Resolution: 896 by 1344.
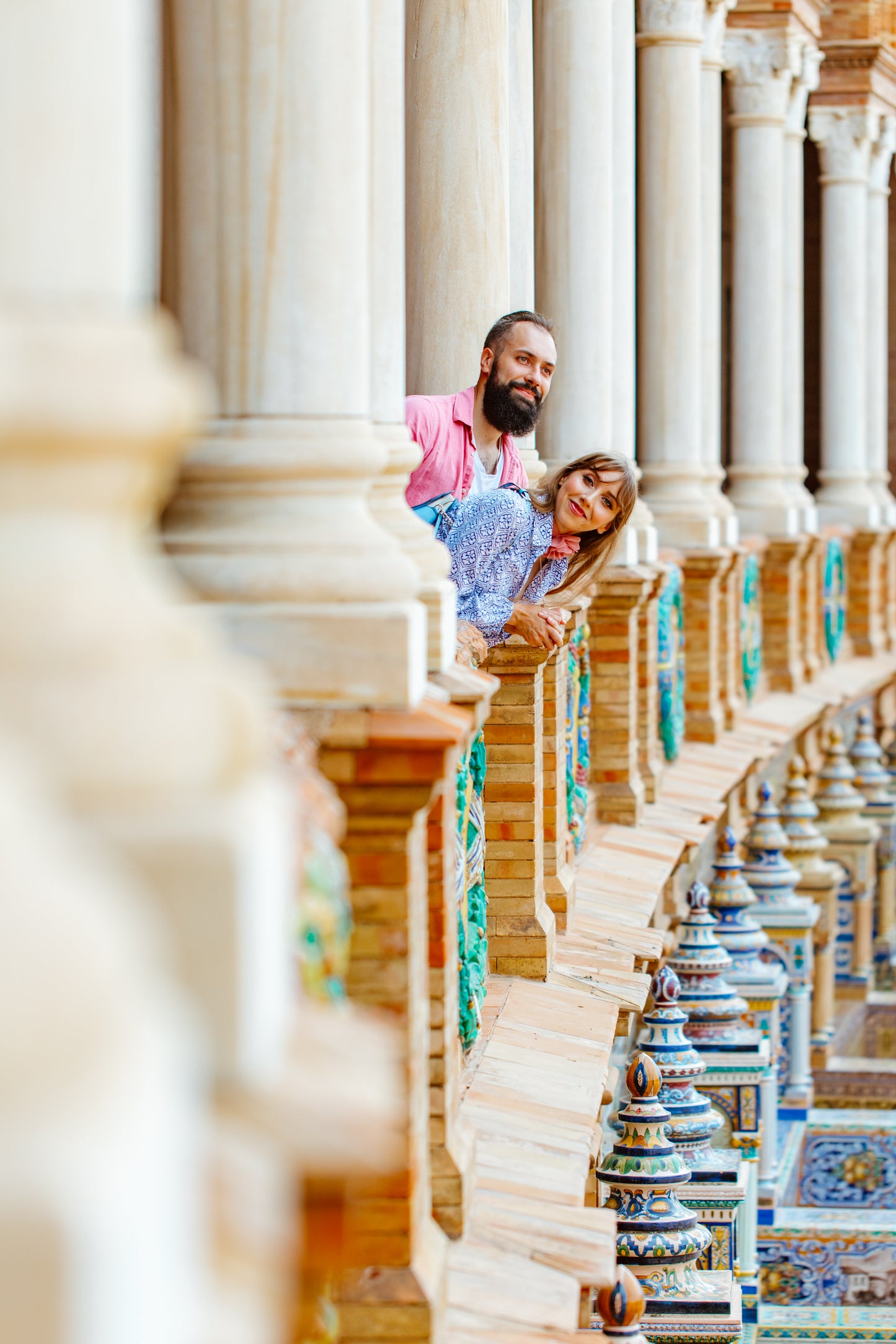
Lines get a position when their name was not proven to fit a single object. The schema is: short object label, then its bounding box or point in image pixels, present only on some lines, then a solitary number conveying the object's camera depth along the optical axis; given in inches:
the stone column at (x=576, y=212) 402.6
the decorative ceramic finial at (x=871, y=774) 725.3
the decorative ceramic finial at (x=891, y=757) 791.7
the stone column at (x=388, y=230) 211.3
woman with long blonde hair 239.1
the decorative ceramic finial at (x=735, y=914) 471.5
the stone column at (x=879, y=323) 829.8
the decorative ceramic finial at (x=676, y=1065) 358.9
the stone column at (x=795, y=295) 683.4
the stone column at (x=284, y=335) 168.9
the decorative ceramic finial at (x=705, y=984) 420.5
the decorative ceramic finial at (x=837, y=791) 677.9
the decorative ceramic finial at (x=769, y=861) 540.7
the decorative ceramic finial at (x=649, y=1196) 322.7
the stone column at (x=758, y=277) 655.8
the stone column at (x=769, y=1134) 440.1
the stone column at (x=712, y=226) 582.6
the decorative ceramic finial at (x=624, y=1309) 226.7
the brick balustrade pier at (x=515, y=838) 285.9
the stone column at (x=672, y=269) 529.0
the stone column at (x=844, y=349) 795.4
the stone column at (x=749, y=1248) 400.5
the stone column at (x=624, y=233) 447.5
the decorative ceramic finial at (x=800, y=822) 601.0
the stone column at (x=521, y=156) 357.1
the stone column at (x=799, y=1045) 556.7
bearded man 256.4
